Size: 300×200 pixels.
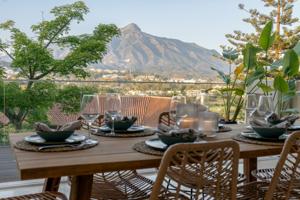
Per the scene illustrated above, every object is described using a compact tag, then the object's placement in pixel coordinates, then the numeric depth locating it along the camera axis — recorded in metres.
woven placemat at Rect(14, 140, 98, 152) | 1.53
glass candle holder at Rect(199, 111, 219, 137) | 1.94
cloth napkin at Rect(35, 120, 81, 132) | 1.64
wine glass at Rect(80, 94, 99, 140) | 1.82
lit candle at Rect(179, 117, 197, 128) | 1.86
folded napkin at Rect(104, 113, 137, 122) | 1.94
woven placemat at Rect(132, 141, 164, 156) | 1.51
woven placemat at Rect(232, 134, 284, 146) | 1.78
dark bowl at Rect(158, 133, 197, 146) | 1.58
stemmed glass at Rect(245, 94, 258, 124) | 2.99
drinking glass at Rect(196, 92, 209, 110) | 2.23
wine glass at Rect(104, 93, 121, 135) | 1.86
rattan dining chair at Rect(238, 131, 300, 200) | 1.49
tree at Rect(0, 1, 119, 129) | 8.50
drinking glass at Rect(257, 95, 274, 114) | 2.29
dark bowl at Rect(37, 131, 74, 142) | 1.62
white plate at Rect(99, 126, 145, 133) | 2.04
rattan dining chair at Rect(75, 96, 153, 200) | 1.90
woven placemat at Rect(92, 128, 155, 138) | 1.94
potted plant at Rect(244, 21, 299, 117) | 2.75
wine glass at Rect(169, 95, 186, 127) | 1.93
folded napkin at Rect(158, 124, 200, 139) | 1.59
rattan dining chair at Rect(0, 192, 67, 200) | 1.72
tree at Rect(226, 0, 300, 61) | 10.20
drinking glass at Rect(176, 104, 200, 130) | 1.86
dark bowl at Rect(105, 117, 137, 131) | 2.04
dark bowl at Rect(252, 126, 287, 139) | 1.87
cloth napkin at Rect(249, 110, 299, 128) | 2.03
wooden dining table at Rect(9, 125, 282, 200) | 1.28
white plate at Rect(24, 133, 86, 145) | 1.62
